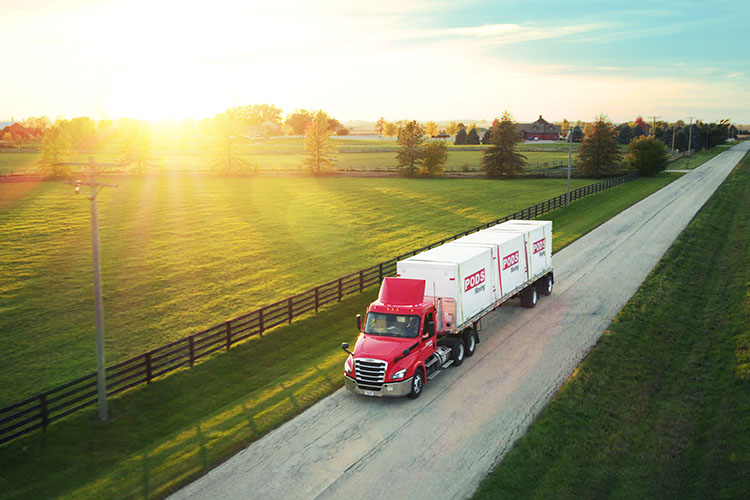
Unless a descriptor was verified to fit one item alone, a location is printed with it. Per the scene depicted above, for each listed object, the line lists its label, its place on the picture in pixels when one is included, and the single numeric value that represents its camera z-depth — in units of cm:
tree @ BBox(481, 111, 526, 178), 9894
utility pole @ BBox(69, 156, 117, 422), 1608
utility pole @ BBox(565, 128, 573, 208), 5612
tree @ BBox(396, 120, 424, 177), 10631
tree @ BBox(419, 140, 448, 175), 10538
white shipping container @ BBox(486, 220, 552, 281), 2645
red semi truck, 1745
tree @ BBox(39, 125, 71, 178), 10675
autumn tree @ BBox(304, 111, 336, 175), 10888
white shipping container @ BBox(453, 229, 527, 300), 2347
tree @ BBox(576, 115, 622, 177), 9362
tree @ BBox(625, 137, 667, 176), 9069
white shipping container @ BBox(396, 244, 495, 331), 1969
